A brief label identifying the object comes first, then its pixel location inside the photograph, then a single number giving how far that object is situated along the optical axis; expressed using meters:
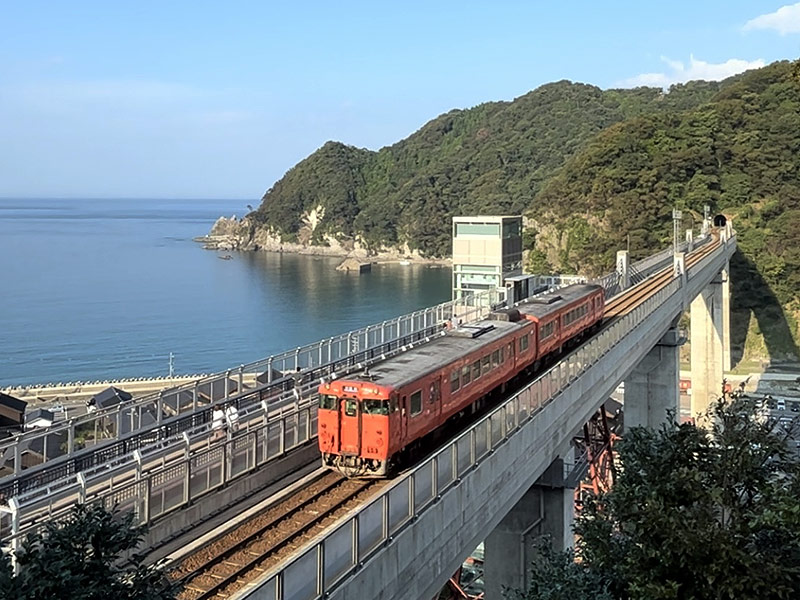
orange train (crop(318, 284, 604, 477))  12.97
